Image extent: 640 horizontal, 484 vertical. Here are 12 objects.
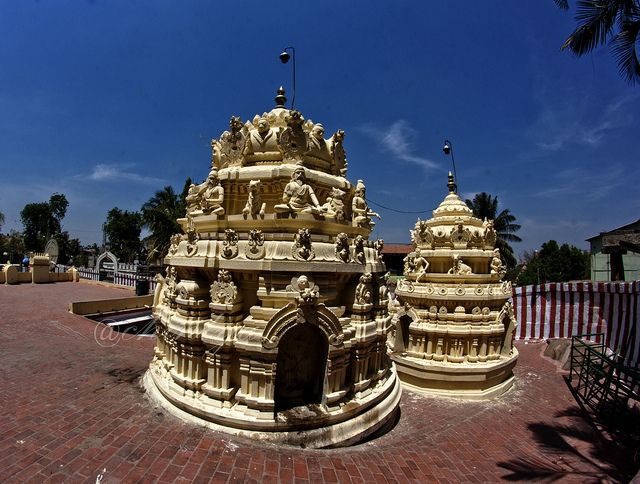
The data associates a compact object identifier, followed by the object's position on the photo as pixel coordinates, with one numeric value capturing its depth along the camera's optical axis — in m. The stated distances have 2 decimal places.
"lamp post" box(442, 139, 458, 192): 19.42
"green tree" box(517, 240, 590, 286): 44.31
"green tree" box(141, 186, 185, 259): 33.94
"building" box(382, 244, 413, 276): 56.00
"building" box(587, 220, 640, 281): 12.45
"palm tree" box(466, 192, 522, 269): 36.92
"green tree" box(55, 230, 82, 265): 67.12
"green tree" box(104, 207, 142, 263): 65.00
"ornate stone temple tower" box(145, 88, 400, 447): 7.65
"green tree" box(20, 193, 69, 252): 66.12
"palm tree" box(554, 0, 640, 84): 8.70
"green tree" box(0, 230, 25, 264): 60.28
